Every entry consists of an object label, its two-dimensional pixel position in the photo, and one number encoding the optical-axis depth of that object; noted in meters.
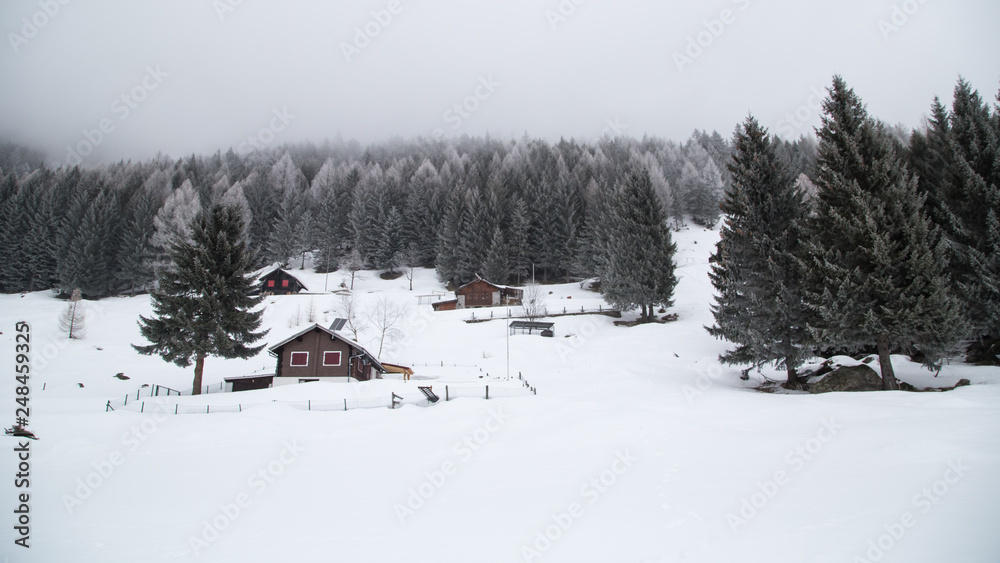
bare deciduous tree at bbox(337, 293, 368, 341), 44.94
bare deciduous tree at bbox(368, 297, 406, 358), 42.09
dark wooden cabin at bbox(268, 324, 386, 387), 29.69
